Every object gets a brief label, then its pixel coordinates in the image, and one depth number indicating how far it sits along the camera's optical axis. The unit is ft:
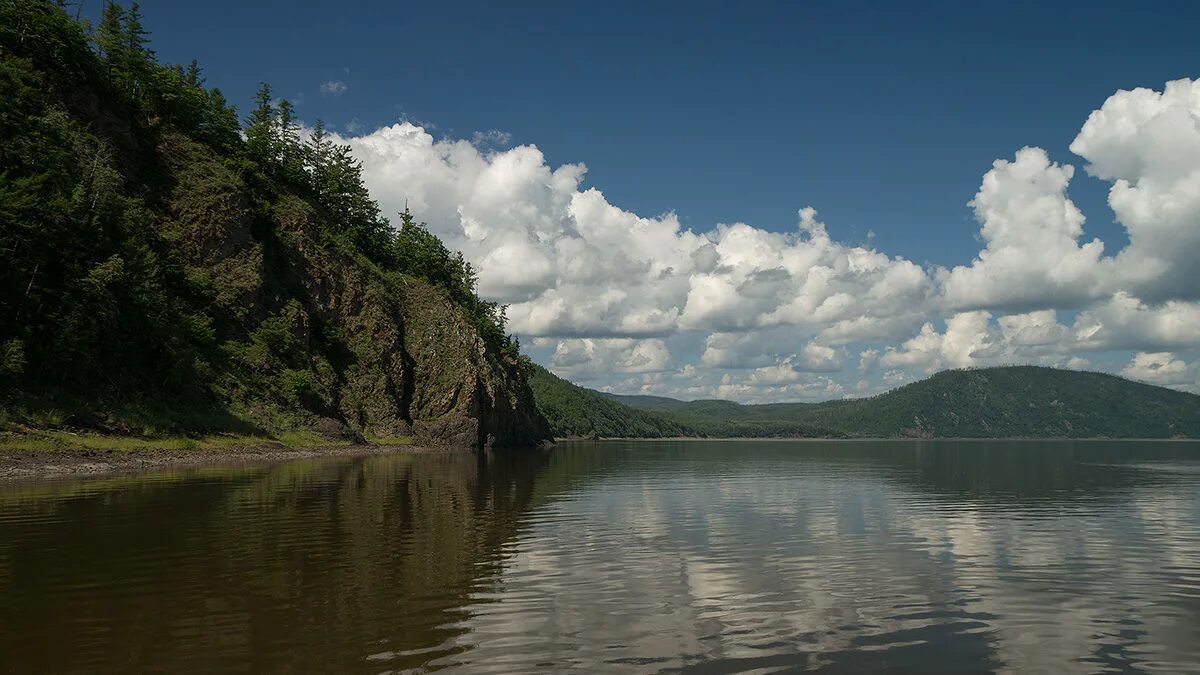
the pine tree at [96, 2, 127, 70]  331.16
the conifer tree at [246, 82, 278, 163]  398.62
